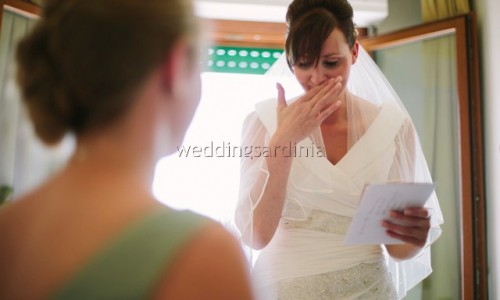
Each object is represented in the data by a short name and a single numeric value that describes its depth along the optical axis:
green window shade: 2.64
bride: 1.33
